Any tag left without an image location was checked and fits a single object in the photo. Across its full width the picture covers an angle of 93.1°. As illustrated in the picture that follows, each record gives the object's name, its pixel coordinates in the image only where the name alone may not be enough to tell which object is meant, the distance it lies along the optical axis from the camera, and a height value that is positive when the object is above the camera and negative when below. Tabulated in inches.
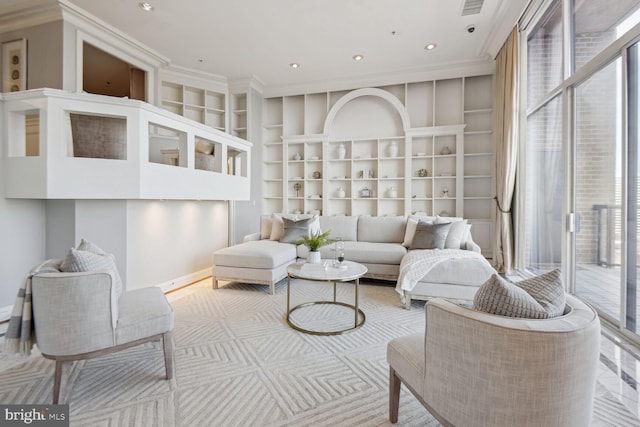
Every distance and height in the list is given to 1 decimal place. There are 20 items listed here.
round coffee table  94.5 -20.7
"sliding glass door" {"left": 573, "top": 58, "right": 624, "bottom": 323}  90.9 +7.2
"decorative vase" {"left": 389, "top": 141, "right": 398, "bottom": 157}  210.8 +43.3
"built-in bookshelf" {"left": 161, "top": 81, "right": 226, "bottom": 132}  206.0 +76.5
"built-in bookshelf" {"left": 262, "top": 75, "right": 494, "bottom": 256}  199.3 +42.7
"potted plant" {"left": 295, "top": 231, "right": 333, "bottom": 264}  113.7 -14.1
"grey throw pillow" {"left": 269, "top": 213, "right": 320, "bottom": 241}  169.4 -8.3
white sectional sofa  111.3 -19.8
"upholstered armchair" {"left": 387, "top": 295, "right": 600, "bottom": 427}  37.9 -20.4
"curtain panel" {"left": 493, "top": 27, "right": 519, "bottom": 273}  153.6 +36.7
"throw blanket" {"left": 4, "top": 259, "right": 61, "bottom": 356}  59.6 -22.9
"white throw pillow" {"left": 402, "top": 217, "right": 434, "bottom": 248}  156.9 -9.0
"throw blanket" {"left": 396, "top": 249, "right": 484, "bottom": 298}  113.2 -20.6
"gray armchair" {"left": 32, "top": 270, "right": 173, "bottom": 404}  58.6 -22.2
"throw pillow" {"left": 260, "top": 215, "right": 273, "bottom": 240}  177.2 -10.0
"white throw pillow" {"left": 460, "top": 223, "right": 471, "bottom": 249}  143.1 -12.4
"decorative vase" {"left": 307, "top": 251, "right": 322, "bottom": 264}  114.0 -17.5
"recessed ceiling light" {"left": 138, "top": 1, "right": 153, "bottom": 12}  131.9 +89.8
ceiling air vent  131.4 +91.1
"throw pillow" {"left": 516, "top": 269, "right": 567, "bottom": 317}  43.4 -12.0
